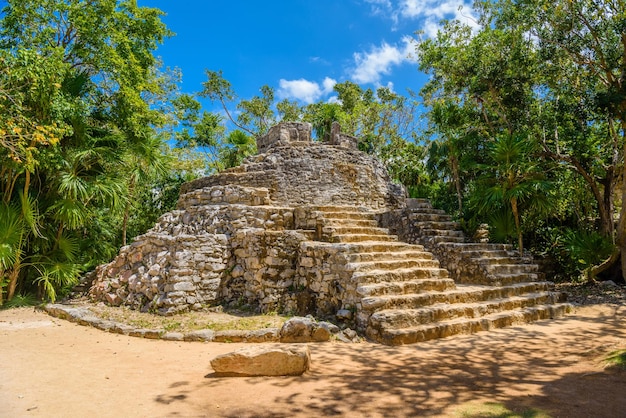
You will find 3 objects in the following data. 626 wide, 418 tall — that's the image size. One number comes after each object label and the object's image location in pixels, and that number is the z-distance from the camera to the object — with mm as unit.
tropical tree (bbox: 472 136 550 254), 7758
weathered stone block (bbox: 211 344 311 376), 3594
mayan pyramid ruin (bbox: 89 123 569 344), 5434
